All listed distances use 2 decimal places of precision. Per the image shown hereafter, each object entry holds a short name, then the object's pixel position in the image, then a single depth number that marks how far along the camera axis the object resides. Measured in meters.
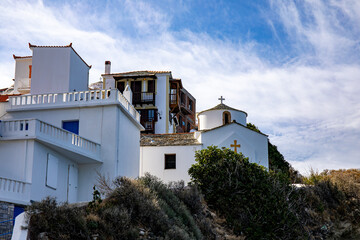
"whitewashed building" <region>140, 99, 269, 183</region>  34.81
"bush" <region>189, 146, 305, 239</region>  25.25
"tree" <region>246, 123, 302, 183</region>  43.28
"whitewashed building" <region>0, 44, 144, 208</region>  22.22
